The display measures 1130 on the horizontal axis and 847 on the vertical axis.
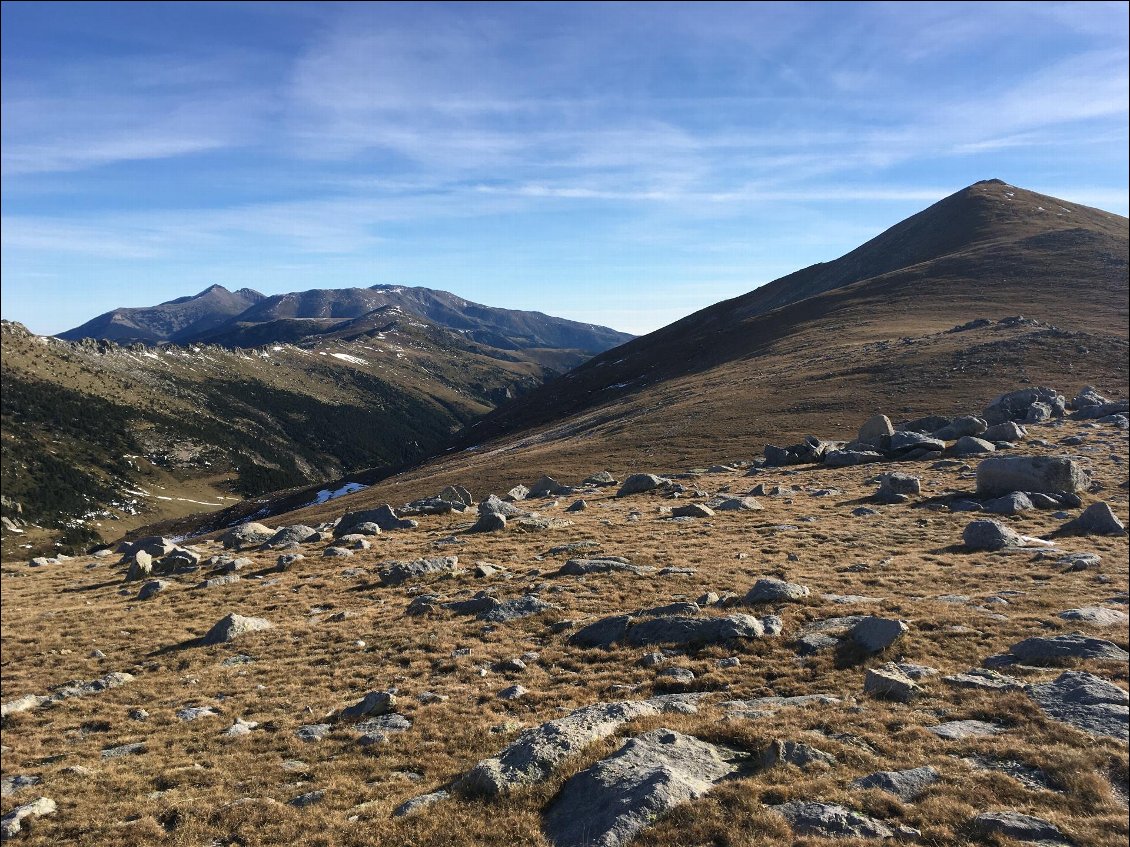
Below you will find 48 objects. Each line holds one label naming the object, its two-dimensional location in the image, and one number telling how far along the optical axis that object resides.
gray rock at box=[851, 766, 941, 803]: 11.00
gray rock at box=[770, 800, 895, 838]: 10.10
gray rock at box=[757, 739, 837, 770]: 11.97
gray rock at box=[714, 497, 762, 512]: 37.69
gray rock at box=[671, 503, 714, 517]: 37.00
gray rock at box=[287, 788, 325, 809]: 13.00
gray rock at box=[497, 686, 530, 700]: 17.02
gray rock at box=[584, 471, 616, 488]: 54.22
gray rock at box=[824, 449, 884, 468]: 46.69
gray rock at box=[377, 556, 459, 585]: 29.86
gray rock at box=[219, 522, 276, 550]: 43.16
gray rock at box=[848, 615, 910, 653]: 17.02
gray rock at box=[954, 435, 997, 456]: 42.78
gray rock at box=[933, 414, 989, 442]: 47.25
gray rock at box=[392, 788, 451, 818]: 12.10
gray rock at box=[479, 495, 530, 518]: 41.44
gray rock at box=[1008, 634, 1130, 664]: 15.46
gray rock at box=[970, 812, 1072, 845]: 9.74
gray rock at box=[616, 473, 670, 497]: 47.28
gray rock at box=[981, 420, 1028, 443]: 43.69
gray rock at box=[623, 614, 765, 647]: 18.84
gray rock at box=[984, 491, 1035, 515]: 30.81
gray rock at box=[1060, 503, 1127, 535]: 26.59
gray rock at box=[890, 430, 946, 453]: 45.19
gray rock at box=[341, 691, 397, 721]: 16.95
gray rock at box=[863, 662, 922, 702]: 14.55
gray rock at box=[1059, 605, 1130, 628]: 17.38
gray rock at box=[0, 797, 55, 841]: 13.28
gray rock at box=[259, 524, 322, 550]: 41.03
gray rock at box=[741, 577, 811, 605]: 21.39
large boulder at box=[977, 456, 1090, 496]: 32.75
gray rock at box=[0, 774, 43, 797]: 15.07
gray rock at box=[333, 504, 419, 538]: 43.12
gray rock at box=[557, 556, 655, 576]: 27.44
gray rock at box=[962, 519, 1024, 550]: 25.94
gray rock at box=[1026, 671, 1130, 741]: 12.54
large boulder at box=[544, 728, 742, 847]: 10.69
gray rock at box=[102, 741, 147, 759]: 16.39
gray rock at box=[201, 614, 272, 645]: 24.25
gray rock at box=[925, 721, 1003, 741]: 12.67
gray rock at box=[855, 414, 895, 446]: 49.66
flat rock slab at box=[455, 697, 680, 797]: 12.29
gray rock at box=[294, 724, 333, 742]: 16.09
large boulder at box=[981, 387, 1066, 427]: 51.75
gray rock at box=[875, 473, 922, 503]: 36.03
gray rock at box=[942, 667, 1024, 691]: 14.46
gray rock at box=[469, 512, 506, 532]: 38.66
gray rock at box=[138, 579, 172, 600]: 31.81
